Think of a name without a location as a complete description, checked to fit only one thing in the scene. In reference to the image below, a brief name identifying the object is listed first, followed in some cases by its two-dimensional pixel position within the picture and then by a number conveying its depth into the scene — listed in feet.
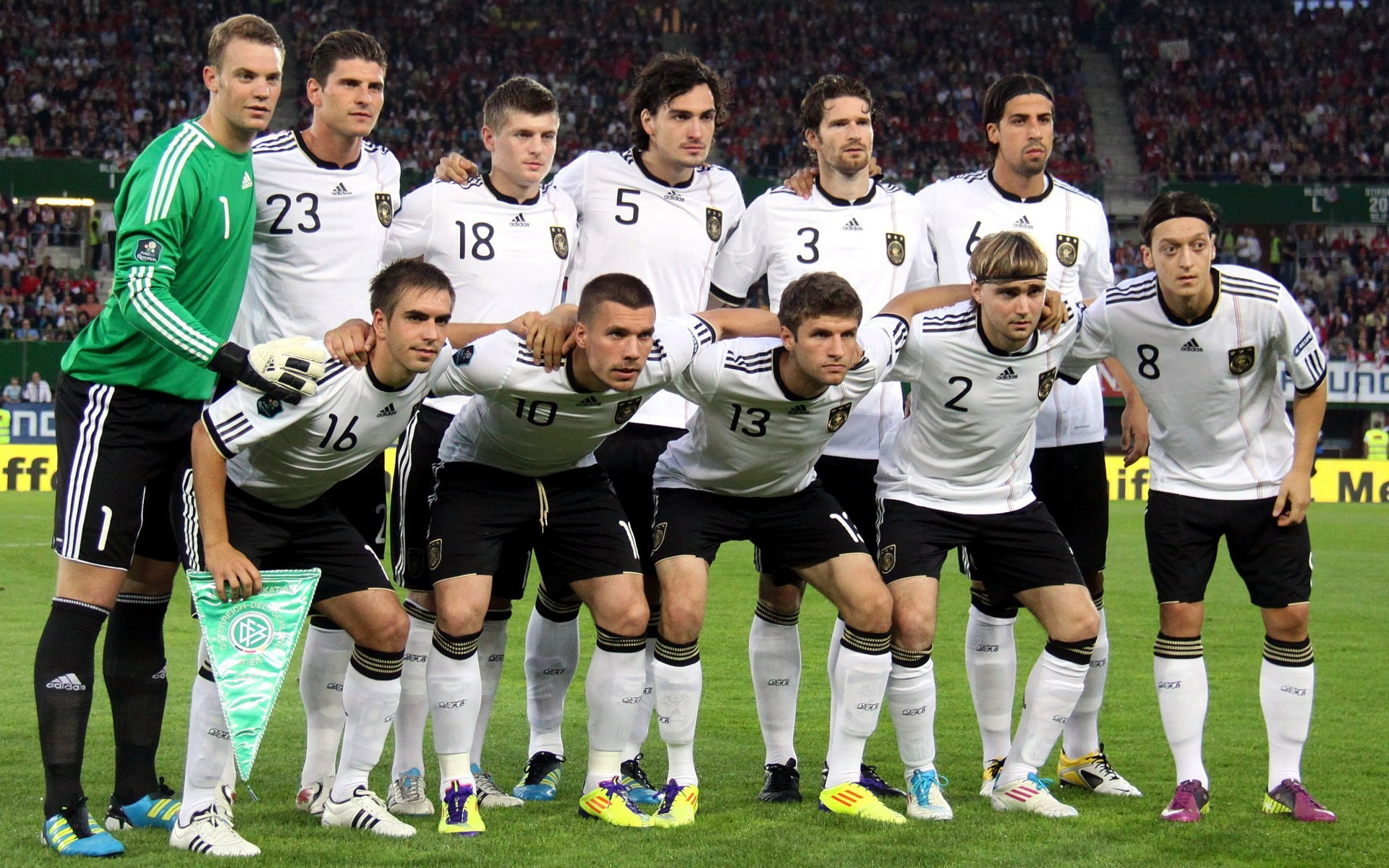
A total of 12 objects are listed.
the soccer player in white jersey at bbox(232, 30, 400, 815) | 36.68
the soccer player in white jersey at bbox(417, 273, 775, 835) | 34.14
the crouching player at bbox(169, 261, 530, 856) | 31.81
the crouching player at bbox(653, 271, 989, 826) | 35.32
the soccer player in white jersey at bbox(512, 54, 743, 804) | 39.93
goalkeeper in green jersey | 31.53
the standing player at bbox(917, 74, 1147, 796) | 40.68
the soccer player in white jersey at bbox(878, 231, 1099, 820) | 36.68
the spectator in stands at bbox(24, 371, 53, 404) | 172.04
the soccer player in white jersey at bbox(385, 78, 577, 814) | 37.96
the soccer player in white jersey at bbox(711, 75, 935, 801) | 40.04
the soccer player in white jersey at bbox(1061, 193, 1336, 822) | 36.86
